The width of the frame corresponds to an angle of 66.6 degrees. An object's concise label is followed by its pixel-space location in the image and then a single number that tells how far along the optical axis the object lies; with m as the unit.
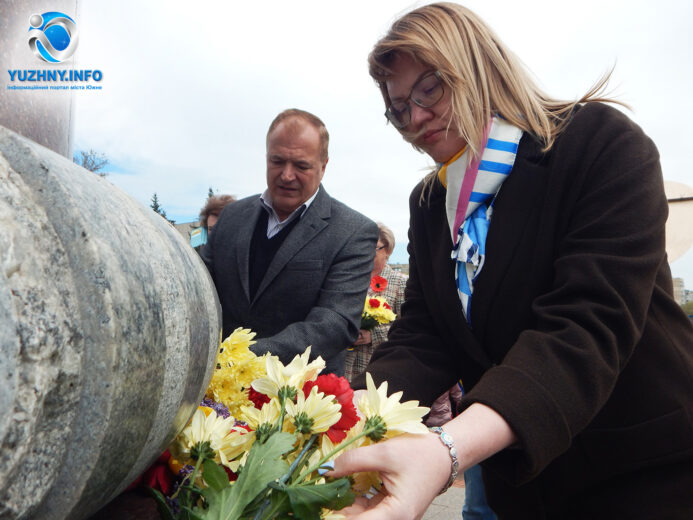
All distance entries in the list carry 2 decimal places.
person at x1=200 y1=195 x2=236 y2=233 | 5.41
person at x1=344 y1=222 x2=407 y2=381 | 4.68
